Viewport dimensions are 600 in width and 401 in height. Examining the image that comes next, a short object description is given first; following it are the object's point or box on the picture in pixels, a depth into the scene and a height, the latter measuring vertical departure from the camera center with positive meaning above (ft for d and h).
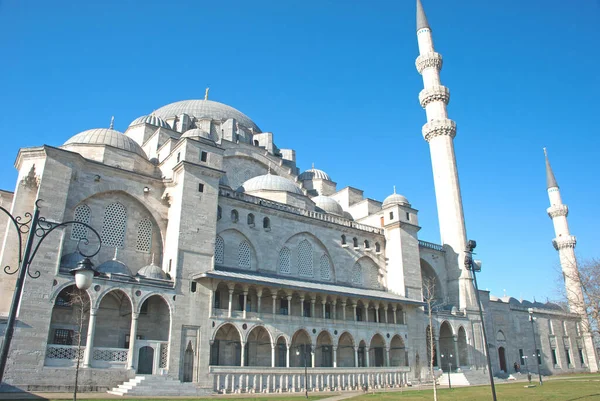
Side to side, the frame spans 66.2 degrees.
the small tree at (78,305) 65.31 +7.52
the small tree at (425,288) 115.14 +17.00
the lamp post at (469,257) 44.97 +9.47
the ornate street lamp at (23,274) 23.66 +4.34
